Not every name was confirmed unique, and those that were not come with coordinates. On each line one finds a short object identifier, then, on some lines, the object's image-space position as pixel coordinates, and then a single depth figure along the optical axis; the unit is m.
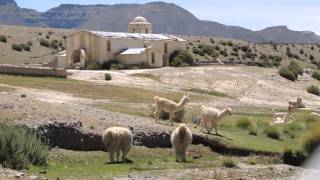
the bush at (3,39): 102.47
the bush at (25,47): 101.80
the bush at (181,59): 90.57
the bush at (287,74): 79.06
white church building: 85.56
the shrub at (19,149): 21.69
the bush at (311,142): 27.88
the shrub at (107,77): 65.94
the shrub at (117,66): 82.38
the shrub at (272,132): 34.77
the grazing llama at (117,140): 24.94
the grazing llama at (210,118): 32.78
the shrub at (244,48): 124.86
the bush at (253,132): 35.12
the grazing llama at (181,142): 25.98
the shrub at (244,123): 37.23
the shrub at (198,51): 111.62
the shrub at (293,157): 27.89
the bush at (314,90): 71.19
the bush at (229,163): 25.30
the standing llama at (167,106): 34.19
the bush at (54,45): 110.65
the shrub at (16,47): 99.88
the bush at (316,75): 84.57
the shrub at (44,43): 110.00
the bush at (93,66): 82.39
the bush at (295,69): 82.00
